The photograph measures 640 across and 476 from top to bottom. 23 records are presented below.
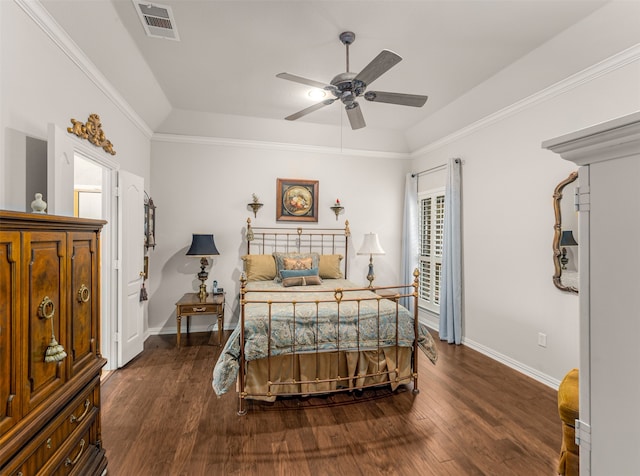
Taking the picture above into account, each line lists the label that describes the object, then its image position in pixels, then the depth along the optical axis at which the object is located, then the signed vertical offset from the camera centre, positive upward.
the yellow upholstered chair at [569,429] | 1.62 -1.01
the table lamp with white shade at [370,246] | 4.74 -0.11
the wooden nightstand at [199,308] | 4.06 -0.90
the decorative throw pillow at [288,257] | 4.50 -0.28
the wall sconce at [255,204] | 4.89 +0.53
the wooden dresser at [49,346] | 1.20 -0.48
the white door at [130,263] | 3.46 -0.29
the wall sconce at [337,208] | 5.25 +0.51
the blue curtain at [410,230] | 5.36 +0.15
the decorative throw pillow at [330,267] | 4.77 -0.43
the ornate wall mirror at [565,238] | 2.93 +0.01
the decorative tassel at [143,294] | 4.01 -0.71
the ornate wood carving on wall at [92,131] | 2.50 +0.91
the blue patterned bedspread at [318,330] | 2.63 -0.81
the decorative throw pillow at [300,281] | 4.08 -0.55
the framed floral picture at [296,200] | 5.09 +0.63
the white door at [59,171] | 2.07 +0.46
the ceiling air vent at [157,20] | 2.40 +1.76
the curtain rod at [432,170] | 4.71 +1.09
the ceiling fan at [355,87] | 2.32 +1.22
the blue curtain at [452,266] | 4.23 -0.37
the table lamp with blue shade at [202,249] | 4.31 -0.14
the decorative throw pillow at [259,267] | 4.53 -0.41
